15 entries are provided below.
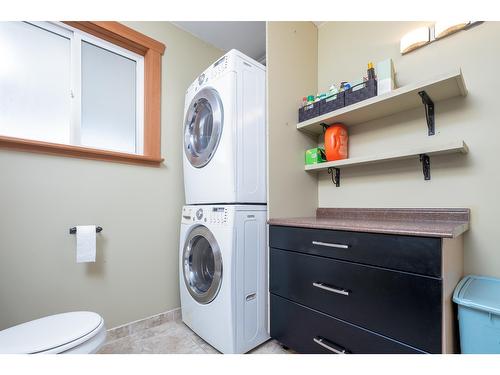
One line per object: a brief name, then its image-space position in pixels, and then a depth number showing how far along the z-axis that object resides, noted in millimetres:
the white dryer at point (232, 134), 1416
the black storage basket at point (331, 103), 1513
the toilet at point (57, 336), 865
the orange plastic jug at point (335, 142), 1641
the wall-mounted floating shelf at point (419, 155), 1160
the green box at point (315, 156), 1701
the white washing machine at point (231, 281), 1343
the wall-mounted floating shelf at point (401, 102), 1173
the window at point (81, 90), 1439
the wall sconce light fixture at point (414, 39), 1413
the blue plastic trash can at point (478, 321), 863
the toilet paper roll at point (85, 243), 1415
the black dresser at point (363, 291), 854
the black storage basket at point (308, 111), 1618
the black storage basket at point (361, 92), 1394
